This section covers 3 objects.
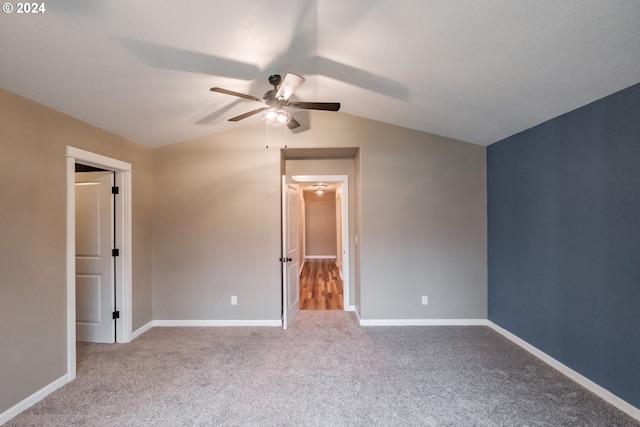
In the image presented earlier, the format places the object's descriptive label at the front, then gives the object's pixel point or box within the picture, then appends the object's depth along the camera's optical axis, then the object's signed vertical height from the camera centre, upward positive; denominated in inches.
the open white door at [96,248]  120.6 -13.5
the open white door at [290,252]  135.7 -19.6
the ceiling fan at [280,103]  76.4 +36.5
